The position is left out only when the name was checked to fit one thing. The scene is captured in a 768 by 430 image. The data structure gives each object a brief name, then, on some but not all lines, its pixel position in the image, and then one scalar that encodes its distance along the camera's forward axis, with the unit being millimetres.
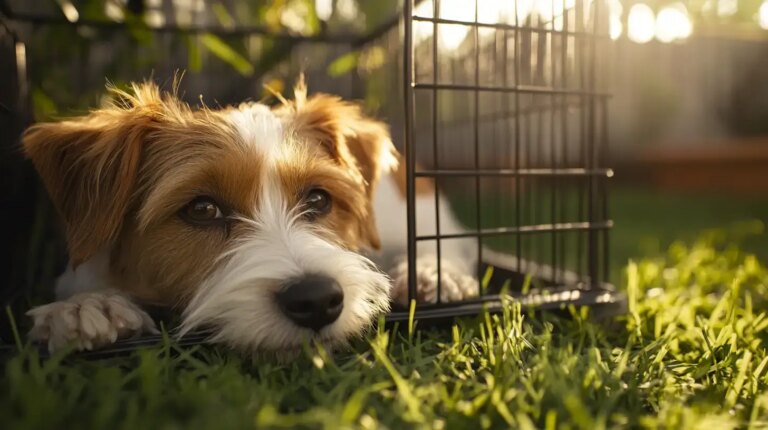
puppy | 430
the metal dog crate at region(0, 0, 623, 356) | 510
